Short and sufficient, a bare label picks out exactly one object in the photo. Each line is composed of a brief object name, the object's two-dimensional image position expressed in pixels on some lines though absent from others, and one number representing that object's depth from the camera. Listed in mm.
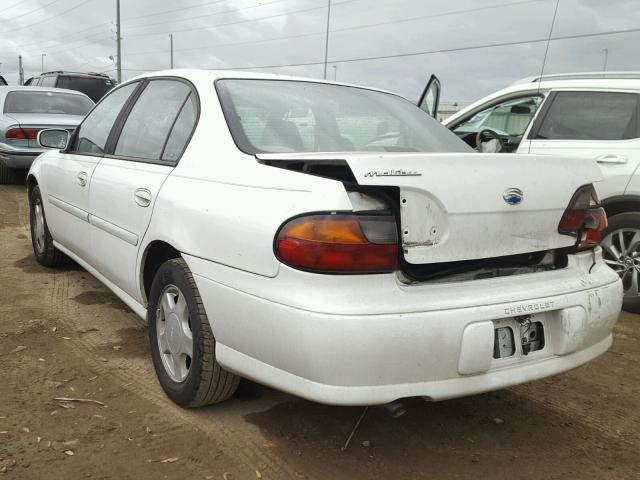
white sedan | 1976
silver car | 8445
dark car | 13602
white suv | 4383
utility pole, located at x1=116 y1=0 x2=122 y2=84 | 32062
